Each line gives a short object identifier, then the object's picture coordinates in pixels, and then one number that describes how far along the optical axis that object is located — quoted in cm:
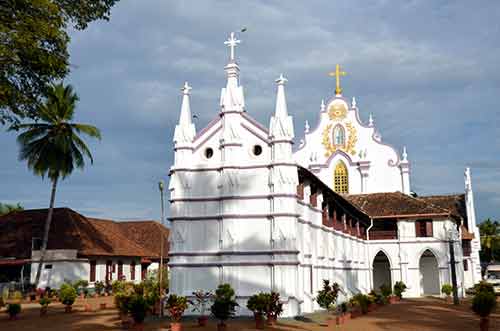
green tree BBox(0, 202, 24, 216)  7538
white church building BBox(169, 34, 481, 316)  2752
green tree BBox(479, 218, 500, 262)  8456
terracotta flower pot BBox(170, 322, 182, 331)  2069
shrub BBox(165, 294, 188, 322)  2166
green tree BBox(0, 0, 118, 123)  1636
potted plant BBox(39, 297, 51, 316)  2816
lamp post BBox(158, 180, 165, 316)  2763
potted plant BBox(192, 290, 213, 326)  2688
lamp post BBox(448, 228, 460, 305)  3509
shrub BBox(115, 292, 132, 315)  2126
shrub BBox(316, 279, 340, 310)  2761
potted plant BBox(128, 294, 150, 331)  2041
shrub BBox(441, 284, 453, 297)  4059
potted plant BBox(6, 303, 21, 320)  2647
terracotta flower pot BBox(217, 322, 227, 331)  2092
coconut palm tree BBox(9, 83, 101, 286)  4212
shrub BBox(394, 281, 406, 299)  4112
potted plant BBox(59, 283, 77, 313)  2889
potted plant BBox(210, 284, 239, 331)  2173
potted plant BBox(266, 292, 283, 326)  2292
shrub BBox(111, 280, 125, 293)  3863
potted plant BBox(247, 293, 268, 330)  2236
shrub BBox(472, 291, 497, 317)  2080
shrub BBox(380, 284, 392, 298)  3738
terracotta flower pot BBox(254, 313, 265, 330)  2228
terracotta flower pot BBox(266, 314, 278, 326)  2334
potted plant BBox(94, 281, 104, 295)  4209
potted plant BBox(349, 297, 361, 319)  2862
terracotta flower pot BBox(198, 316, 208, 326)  2364
